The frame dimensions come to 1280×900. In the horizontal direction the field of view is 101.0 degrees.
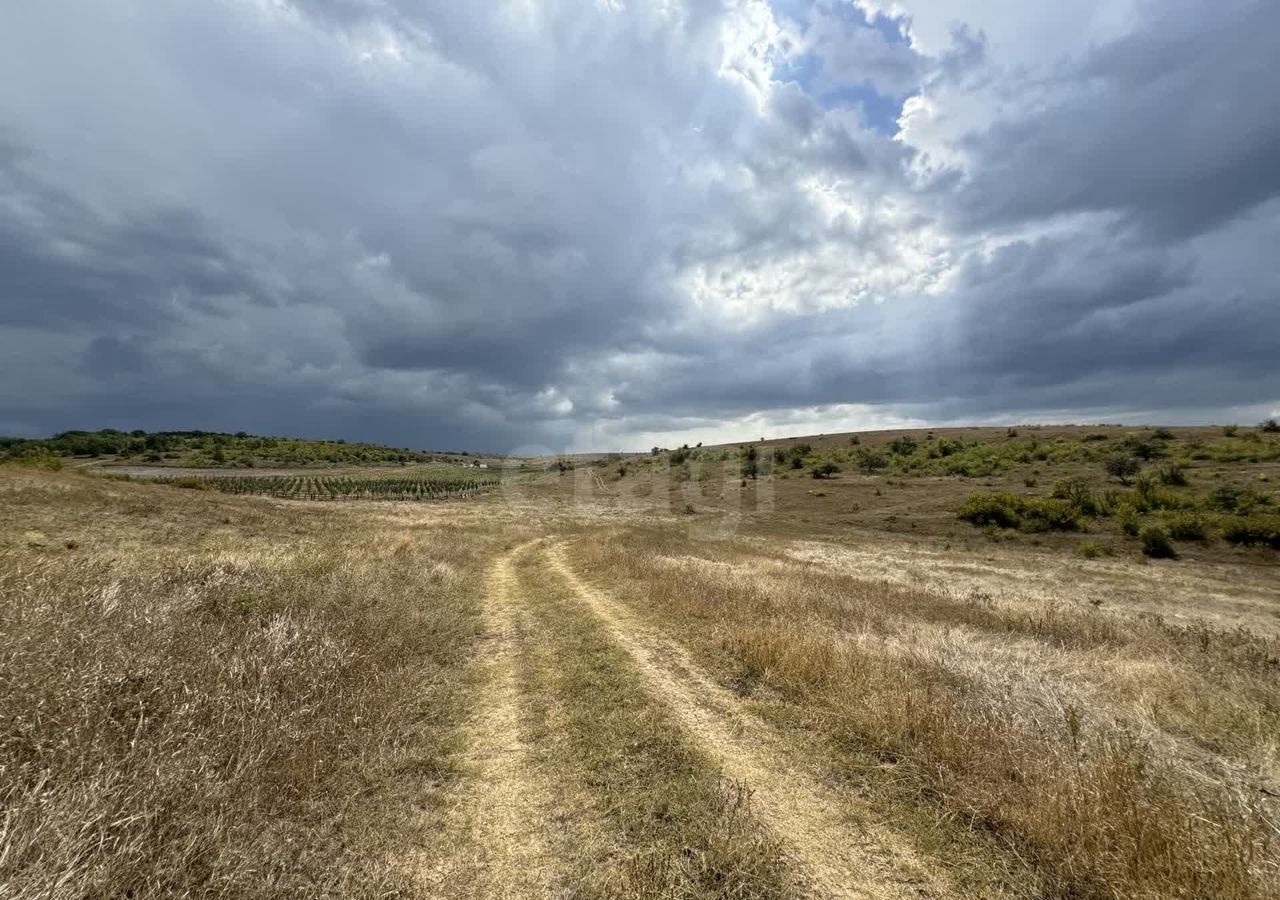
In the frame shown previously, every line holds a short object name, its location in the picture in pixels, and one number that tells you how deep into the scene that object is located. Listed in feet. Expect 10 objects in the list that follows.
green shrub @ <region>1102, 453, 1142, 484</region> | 157.89
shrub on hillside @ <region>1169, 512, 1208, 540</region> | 108.68
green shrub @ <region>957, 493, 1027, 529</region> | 135.44
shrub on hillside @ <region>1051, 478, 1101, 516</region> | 133.59
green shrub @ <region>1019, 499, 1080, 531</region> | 129.90
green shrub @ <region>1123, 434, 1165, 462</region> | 178.57
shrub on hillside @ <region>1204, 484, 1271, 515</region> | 115.96
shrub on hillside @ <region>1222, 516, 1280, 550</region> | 99.86
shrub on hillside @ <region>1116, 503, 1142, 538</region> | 117.08
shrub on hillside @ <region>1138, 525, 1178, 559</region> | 105.58
